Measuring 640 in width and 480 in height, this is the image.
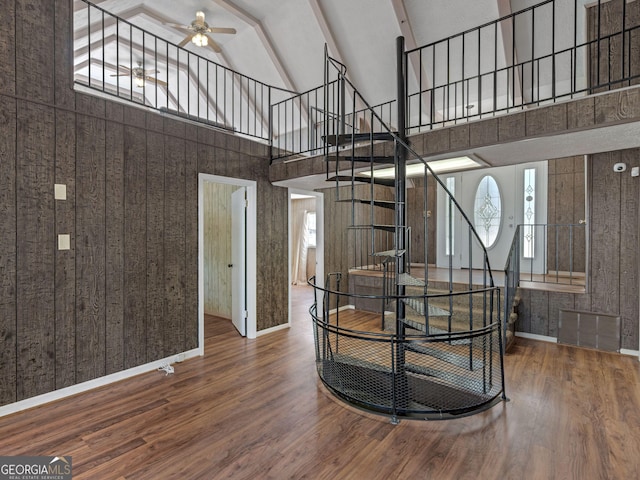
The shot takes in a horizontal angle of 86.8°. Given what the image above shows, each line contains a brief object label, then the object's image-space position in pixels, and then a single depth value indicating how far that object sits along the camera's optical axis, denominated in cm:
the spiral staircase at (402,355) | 276
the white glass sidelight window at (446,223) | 686
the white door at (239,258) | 476
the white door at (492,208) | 618
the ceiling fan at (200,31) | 522
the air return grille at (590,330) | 401
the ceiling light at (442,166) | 374
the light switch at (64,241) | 293
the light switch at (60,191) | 291
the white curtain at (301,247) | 995
